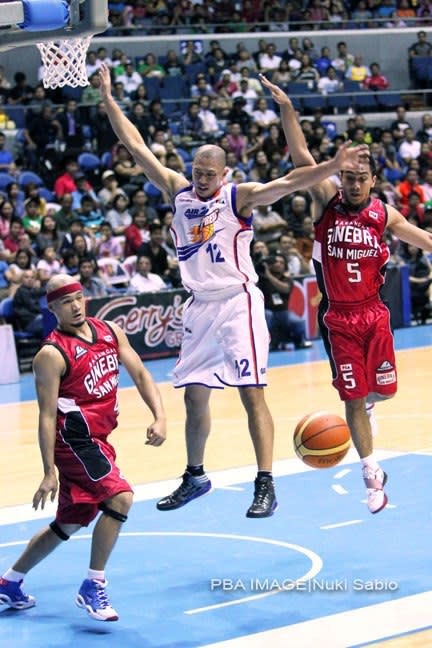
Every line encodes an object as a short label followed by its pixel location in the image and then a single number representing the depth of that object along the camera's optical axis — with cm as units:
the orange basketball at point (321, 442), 1360
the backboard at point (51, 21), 1159
